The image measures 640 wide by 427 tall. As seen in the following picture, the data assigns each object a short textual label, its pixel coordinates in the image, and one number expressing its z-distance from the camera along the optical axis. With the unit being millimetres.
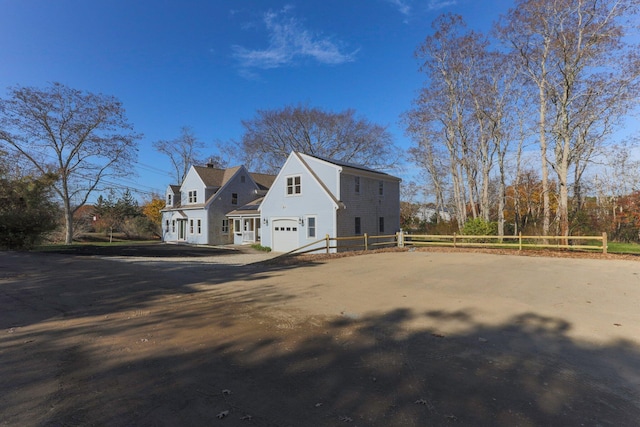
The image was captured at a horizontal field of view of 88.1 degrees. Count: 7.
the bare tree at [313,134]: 35844
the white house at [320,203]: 20953
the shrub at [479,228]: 20953
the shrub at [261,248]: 23600
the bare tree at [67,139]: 27141
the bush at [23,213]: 18734
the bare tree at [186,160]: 44750
